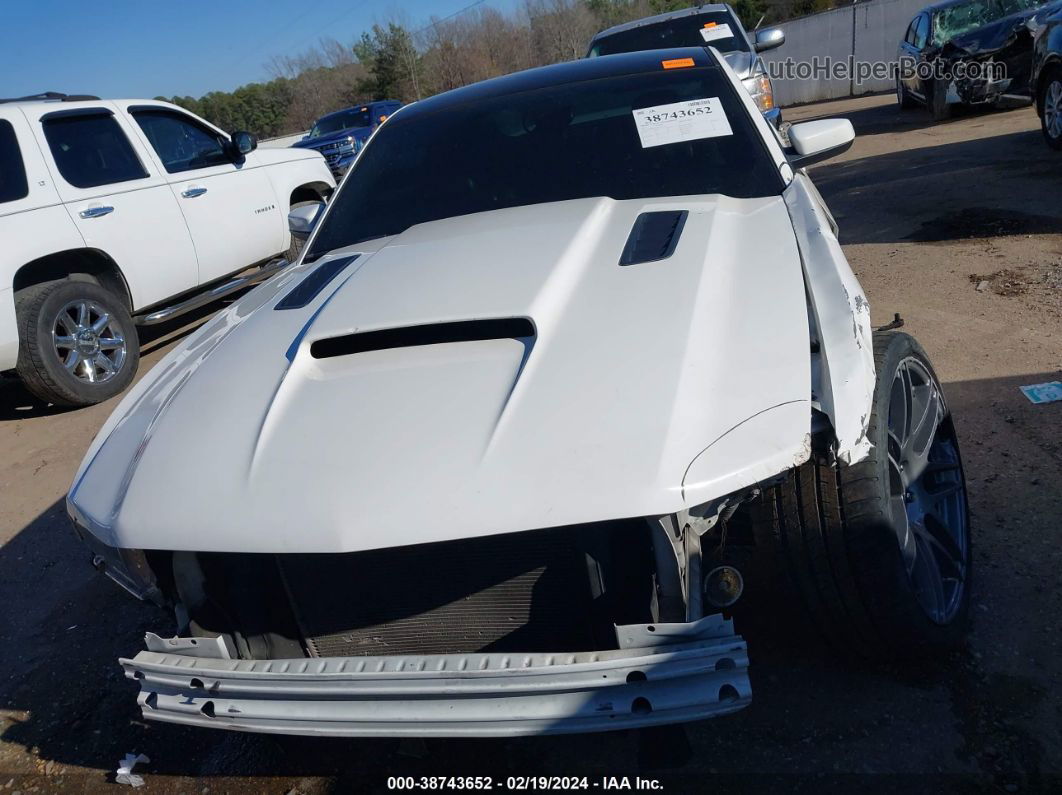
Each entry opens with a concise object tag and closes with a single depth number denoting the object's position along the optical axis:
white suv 5.20
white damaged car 1.60
